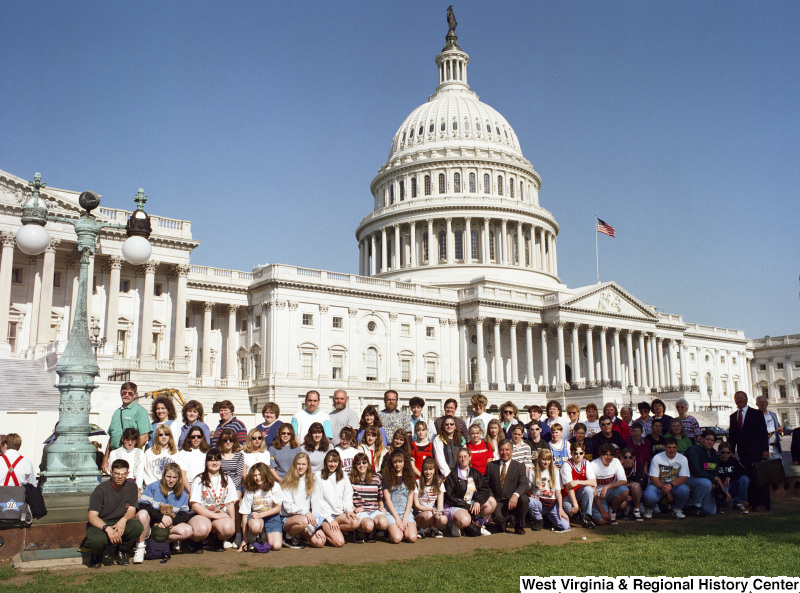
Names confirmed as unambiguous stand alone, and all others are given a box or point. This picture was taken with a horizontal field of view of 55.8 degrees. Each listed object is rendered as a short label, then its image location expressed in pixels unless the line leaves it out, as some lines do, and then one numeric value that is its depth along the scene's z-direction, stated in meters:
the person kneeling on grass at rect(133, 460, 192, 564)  12.25
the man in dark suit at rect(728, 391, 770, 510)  17.39
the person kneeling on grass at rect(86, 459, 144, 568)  11.38
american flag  76.06
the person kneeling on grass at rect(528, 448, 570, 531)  14.76
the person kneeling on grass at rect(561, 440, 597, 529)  15.08
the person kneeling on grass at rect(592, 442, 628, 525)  15.77
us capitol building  48.12
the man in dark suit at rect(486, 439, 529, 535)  14.42
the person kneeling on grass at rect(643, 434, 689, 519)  16.28
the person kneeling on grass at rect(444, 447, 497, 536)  14.16
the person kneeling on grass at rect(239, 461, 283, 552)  12.93
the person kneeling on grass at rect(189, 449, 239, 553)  12.70
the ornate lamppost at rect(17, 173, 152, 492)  12.24
